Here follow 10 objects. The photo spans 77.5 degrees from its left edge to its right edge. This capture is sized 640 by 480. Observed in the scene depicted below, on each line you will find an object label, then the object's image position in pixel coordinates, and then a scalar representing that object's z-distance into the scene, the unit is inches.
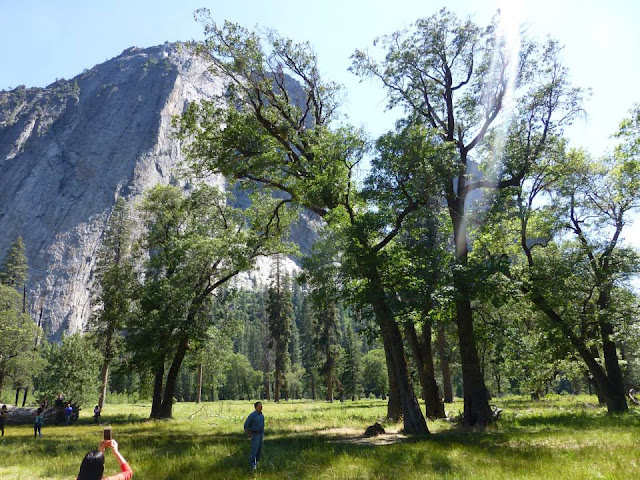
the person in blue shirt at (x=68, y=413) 1077.8
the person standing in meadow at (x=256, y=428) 393.7
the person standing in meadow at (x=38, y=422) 783.7
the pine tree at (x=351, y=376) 3065.9
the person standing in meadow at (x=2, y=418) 840.9
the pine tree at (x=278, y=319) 2405.3
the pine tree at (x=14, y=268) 2909.2
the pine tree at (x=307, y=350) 3114.4
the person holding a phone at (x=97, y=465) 165.0
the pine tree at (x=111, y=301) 1258.6
